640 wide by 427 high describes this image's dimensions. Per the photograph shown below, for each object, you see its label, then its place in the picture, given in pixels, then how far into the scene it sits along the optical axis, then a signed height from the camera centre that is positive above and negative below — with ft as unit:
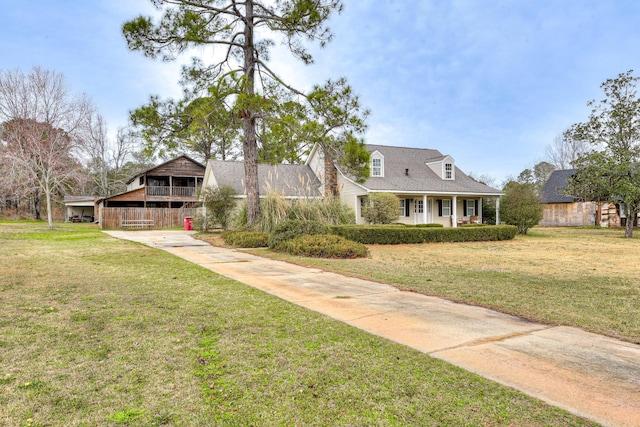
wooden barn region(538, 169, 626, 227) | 96.68 -0.97
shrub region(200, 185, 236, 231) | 56.70 +1.07
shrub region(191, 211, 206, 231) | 60.08 -1.79
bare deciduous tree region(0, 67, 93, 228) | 82.94 +23.69
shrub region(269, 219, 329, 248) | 37.32 -1.95
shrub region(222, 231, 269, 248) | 40.29 -3.11
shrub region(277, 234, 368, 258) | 32.89 -3.36
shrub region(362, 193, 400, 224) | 58.08 +0.13
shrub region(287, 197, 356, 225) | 43.45 -0.05
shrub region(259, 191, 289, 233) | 43.50 +0.12
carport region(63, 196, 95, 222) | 132.98 +2.16
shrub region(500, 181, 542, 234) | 64.64 +0.00
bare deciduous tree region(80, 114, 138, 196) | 120.98 +20.87
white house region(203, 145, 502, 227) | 70.33 +5.61
